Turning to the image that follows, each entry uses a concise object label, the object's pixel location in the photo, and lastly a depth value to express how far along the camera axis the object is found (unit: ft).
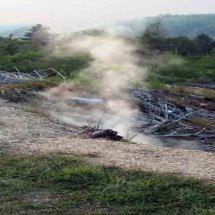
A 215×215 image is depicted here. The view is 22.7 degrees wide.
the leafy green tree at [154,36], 140.87
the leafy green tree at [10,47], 118.28
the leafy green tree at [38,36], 134.82
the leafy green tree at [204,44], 155.53
